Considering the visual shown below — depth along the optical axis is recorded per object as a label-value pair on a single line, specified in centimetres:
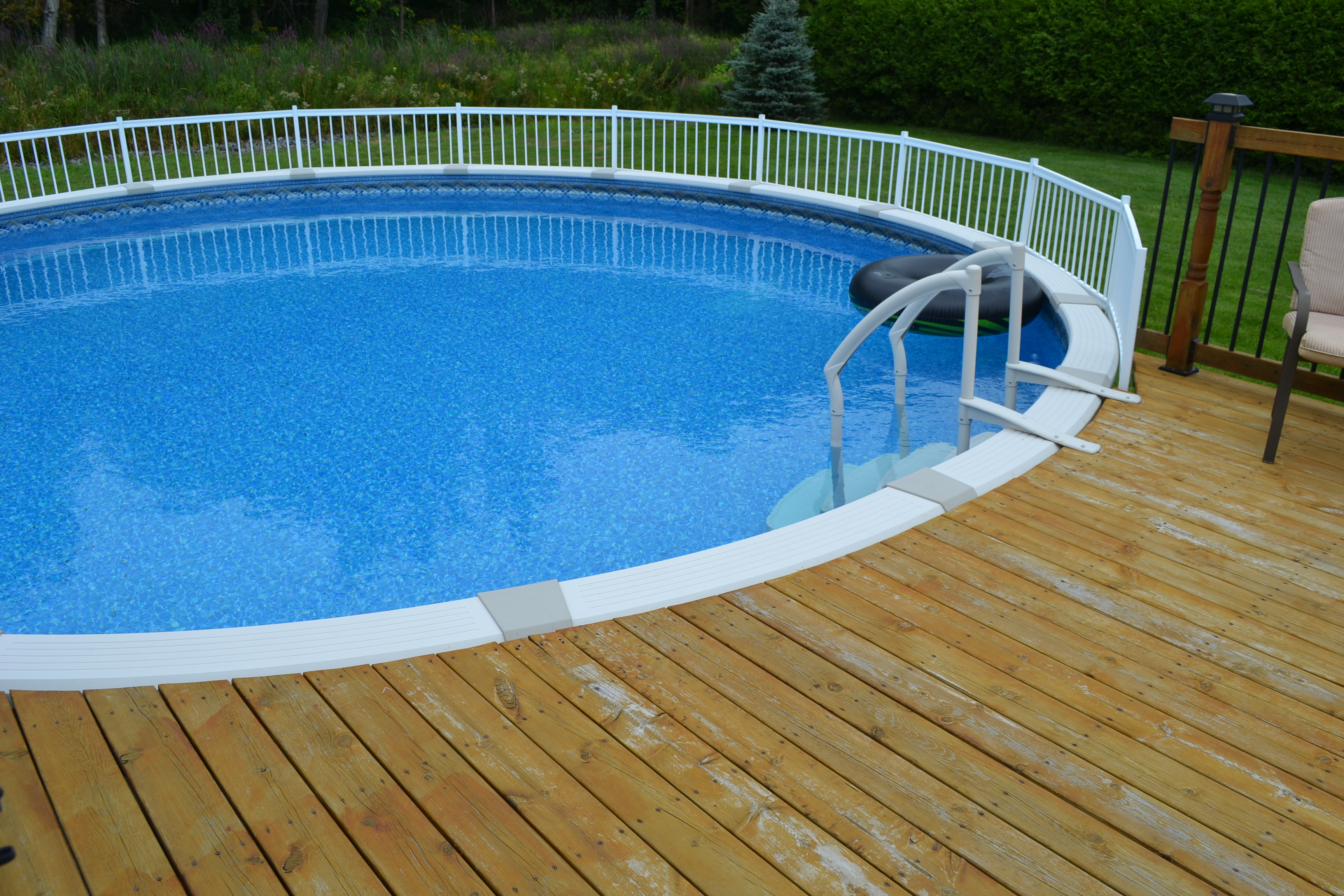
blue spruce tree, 1380
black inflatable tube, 627
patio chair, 366
